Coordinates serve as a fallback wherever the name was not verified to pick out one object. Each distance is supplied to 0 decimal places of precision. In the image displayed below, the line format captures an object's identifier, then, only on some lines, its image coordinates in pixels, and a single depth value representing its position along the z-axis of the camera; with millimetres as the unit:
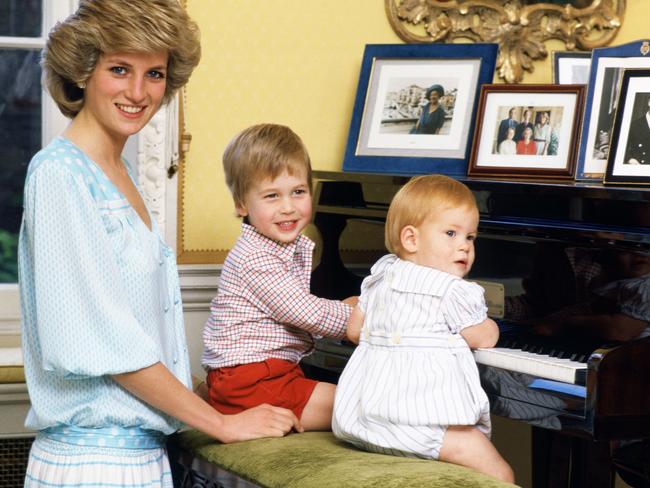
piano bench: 2012
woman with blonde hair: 2057
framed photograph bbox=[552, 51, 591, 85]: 3449
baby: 2215
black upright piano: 2262
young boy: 2527
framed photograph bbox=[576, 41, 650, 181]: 2896
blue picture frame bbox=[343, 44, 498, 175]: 3254
